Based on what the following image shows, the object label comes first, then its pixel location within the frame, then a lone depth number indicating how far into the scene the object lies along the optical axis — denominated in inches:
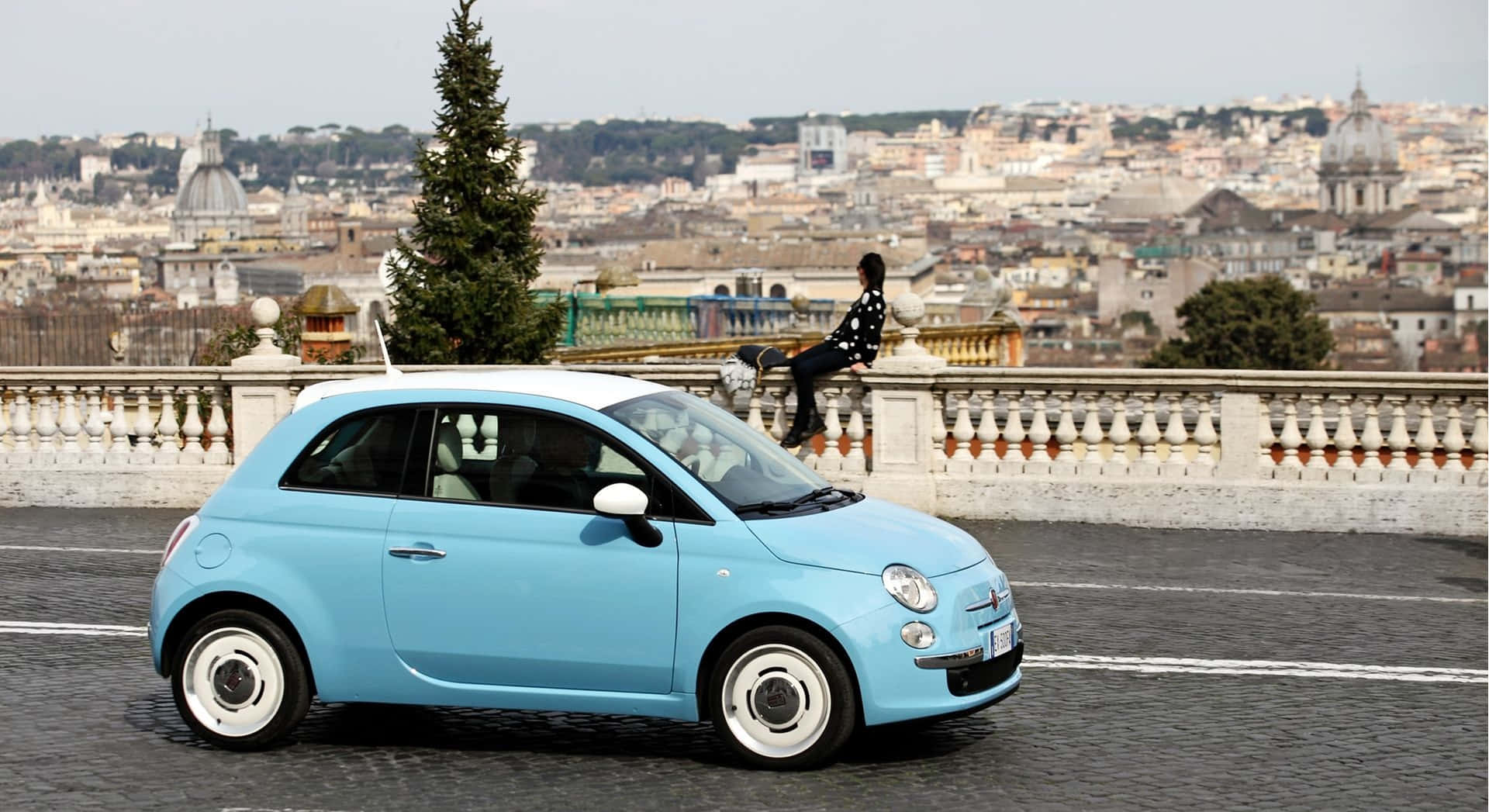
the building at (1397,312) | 7145.7
